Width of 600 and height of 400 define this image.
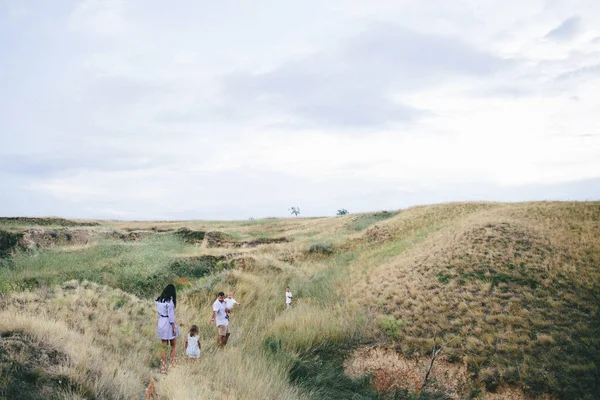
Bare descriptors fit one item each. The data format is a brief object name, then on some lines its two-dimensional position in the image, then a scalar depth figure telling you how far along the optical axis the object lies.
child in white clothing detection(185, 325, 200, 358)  8.95
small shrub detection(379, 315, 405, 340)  12.73
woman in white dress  8.98
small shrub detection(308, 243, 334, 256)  29.55
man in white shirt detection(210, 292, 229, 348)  10.98
